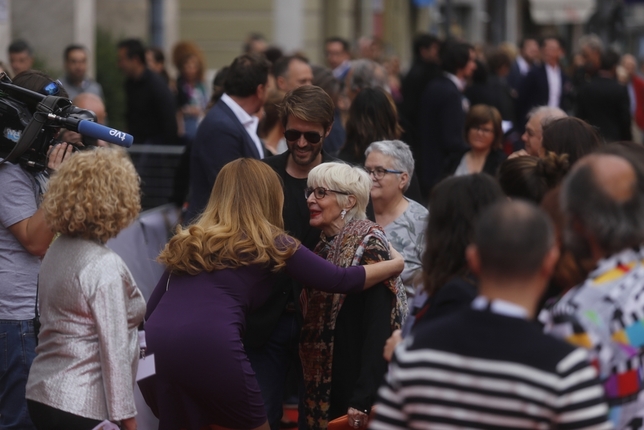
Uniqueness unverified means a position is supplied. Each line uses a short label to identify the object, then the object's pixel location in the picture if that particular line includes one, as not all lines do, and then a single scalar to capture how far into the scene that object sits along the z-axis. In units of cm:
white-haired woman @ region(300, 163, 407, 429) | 771
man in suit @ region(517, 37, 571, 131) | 2246
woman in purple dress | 719
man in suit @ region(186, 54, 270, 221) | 1057
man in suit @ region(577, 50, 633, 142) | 1946
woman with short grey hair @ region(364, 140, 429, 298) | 901
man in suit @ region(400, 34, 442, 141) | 1852
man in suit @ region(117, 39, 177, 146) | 1926
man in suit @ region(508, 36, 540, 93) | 2856
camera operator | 764
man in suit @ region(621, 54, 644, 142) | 2656
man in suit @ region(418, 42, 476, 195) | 1530
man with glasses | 829
